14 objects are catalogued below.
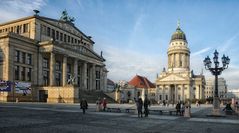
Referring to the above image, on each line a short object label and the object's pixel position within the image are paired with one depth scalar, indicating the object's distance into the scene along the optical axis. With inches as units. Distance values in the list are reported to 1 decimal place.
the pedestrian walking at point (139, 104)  681.9
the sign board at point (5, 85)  1473.8
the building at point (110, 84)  4235.1
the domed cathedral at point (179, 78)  3842.9
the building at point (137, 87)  3670.1
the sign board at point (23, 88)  1533.4
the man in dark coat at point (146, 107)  699.2
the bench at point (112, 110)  913.1
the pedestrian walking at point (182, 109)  823.1
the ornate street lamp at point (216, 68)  770.8
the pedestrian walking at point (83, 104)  739.1
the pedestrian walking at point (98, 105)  859.3
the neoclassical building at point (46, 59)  1509.4
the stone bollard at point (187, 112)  748.1
